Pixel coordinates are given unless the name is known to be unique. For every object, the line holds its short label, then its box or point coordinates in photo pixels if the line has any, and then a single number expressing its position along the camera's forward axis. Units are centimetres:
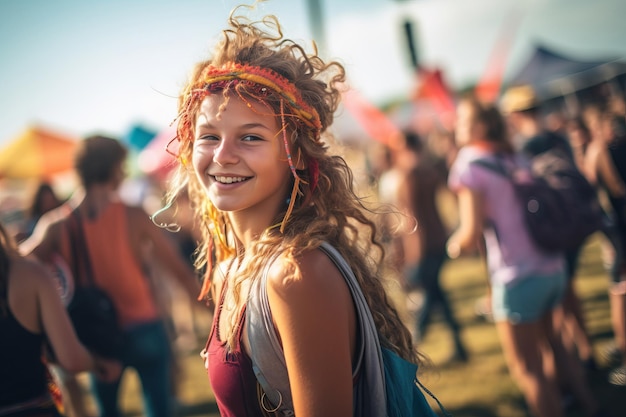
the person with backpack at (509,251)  301
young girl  135
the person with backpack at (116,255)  314
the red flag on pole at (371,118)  1075
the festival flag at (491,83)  1371
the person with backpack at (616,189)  386
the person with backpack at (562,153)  406
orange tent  872
